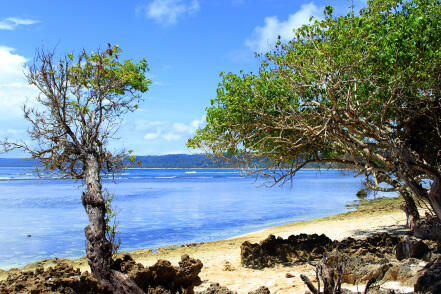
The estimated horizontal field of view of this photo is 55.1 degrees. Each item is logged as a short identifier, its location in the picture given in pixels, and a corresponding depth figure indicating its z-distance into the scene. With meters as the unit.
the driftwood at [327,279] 5.29
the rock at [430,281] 5.78
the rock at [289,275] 8.91
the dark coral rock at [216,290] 6.94
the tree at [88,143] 6.45
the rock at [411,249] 8.27
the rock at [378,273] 7.30
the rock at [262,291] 6.73
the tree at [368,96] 7.40
